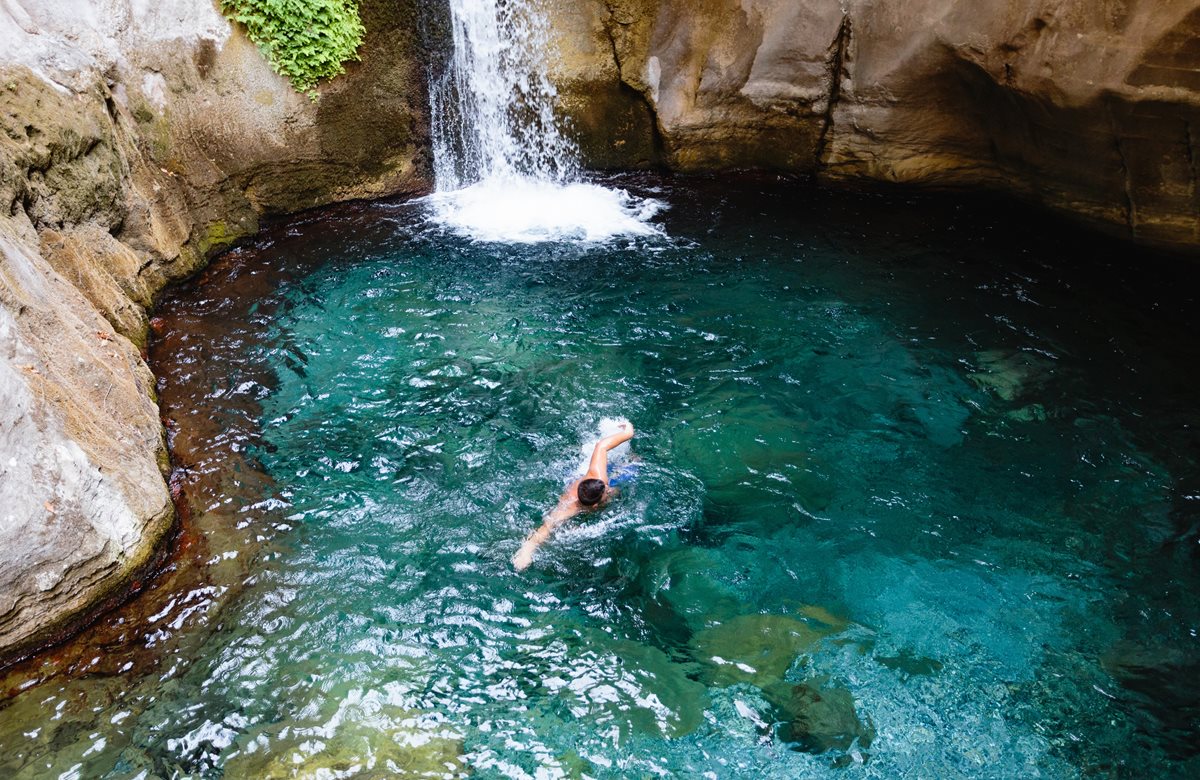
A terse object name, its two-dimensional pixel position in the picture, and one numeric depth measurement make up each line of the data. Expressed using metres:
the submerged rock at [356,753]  3.84
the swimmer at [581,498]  5.06
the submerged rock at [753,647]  4.38
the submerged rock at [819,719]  4.04
